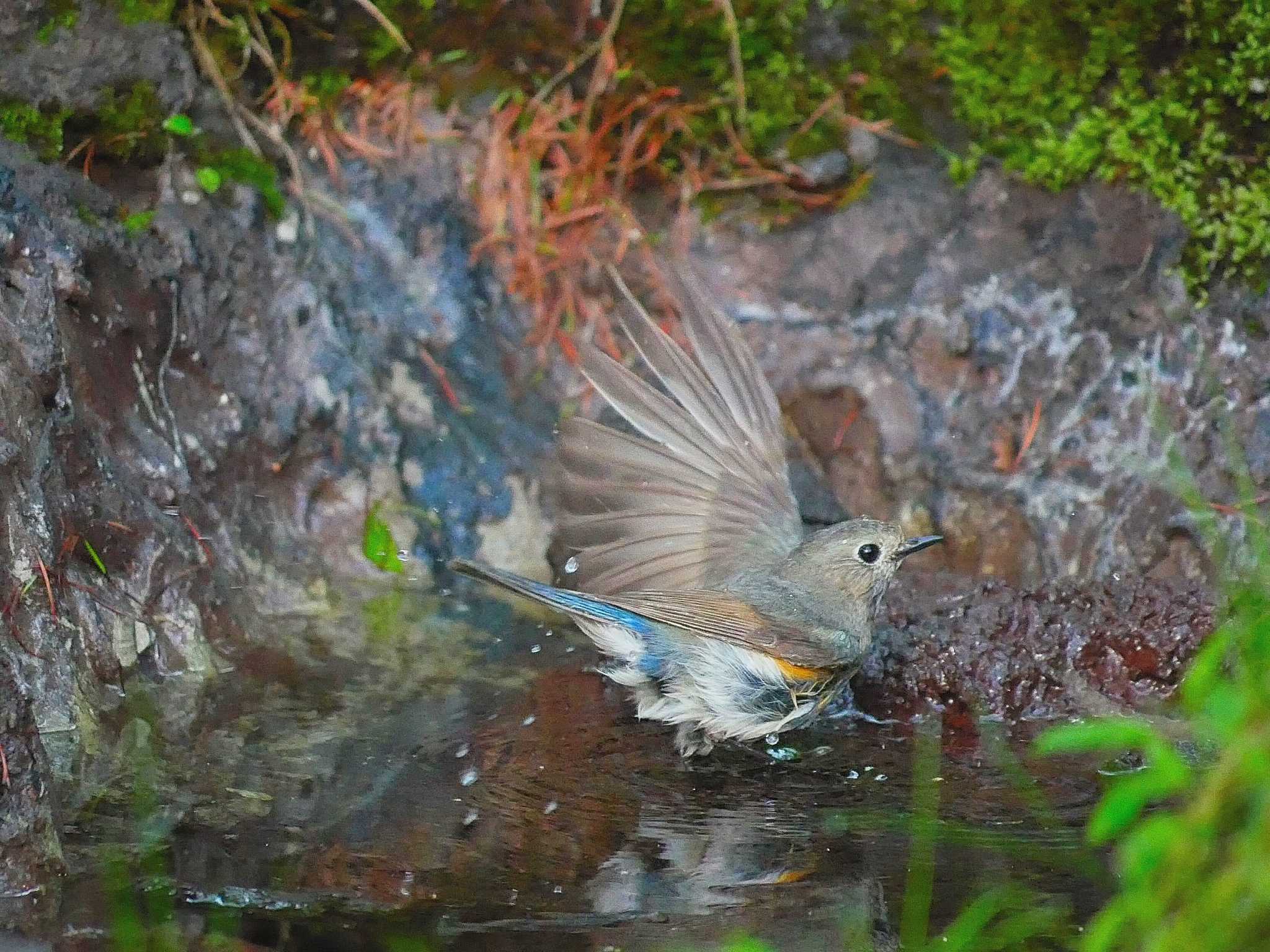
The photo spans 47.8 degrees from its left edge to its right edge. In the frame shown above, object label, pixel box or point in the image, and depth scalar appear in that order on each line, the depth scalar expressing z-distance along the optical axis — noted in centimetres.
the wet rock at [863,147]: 619
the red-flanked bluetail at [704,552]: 483
